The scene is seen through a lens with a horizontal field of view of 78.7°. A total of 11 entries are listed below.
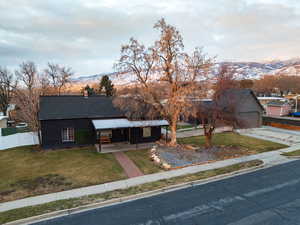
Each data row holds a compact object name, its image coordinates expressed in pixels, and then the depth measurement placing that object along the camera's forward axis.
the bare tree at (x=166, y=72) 15.62
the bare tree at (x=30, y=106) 17.82
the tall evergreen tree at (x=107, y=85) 44.54
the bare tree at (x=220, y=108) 16.27
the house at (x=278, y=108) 33.41
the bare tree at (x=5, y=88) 41.00
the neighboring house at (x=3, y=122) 27.33
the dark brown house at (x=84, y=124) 16.95
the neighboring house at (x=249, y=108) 25.67
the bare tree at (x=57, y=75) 42.03
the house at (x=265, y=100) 37.59
